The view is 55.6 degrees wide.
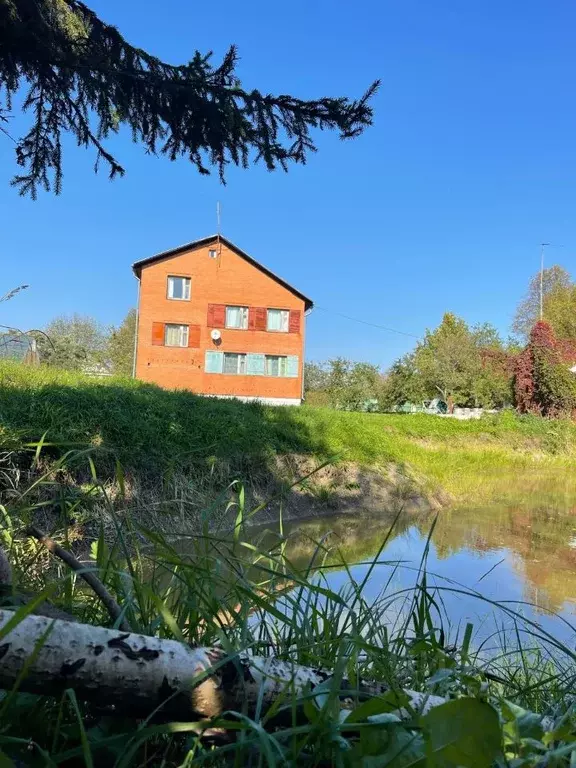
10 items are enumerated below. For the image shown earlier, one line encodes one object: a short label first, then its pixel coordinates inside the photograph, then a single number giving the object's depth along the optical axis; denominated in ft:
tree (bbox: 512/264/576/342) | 116.98
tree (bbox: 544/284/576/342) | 105.29
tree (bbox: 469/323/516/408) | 80.07
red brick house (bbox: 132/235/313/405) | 73.61
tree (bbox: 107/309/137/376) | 119.44
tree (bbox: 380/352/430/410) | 89.61
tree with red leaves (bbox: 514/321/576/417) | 62.44
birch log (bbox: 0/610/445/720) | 1.94
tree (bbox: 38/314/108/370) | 94.53
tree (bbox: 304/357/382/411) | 90.33
